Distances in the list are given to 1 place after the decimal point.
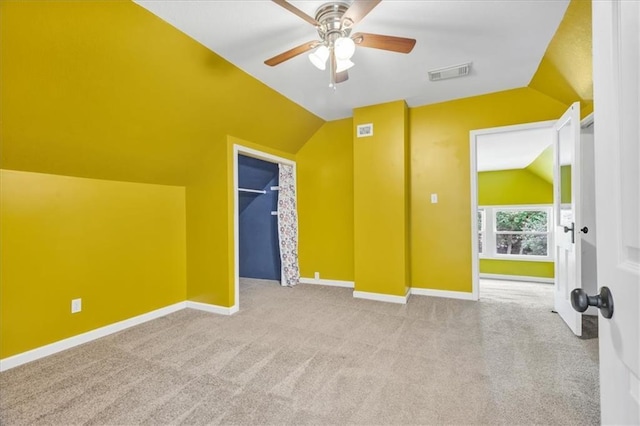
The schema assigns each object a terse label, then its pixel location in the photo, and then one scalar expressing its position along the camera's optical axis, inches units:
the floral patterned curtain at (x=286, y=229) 176.6
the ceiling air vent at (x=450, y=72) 111.3
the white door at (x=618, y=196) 21.5
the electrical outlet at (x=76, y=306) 101.0
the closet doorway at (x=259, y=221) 189.4
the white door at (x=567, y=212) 102.5
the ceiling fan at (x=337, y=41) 68.8
